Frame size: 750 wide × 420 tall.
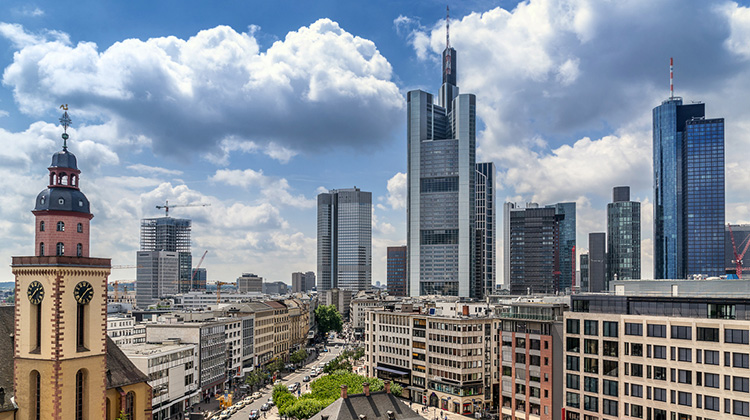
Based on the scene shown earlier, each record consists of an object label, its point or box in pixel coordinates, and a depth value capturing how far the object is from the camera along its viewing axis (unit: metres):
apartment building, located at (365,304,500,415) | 141.38
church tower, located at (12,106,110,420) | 59.00
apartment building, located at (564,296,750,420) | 85.56
